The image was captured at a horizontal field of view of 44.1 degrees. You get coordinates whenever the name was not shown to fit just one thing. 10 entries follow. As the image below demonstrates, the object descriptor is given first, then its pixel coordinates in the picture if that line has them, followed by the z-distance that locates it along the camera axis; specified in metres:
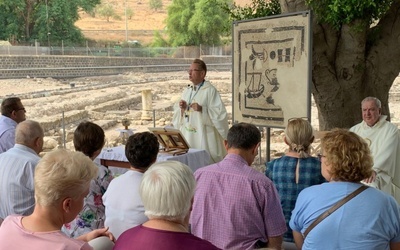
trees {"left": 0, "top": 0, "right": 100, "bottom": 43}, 43.81
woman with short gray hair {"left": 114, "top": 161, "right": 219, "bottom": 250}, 2.11
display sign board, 6.15
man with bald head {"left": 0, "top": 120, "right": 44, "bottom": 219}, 3.72
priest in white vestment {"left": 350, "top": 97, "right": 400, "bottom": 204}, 5.62
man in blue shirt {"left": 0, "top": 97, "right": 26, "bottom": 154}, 5.59
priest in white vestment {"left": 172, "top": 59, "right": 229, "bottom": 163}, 7.29
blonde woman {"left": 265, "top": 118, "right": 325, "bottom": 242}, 3.61
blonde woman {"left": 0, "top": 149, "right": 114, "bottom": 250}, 2.16
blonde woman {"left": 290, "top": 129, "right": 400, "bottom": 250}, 2.56
